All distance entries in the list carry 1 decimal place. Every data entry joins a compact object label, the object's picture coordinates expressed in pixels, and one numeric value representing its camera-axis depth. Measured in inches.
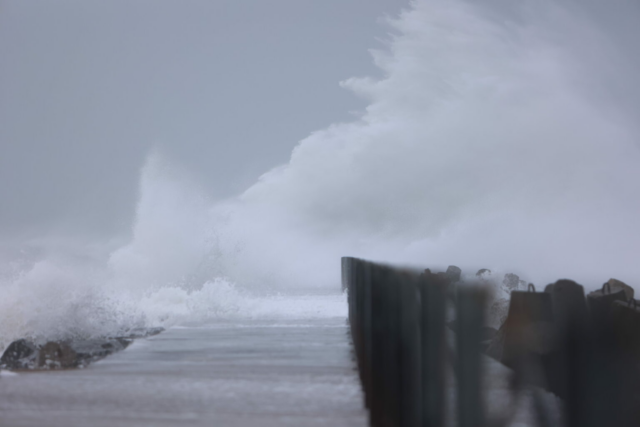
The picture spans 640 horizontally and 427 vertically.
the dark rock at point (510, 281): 1755.7
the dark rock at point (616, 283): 913.3
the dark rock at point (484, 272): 1601.5
